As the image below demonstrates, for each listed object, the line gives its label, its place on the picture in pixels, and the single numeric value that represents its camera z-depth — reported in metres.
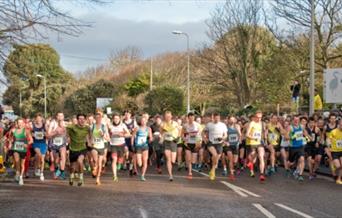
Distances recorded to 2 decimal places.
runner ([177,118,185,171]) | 19.91
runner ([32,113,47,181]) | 16.70
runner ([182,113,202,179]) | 18.02
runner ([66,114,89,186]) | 15.09
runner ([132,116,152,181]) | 16.45
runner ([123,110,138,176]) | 17.88
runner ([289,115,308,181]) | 16.70
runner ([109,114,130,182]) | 16.20
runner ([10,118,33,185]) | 15.51
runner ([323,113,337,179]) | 16.23
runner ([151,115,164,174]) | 19.32
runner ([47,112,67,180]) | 16.58
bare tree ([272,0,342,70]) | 30.41
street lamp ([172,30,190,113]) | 41.06
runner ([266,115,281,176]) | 18.17
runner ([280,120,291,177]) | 17.39
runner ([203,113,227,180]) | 16.80
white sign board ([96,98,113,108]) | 54.22
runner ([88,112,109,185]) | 15.52
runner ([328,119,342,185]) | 15.91
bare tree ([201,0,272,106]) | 39.94
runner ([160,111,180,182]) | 16.48
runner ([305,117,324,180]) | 17.55
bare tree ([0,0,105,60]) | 9.87
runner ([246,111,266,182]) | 16.64
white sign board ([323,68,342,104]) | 23.52
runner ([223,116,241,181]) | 17.64
